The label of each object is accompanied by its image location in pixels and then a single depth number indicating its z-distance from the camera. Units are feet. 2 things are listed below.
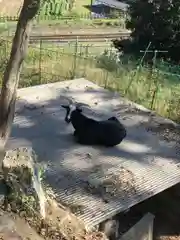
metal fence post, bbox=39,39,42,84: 46.15
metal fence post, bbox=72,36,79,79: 46.94
